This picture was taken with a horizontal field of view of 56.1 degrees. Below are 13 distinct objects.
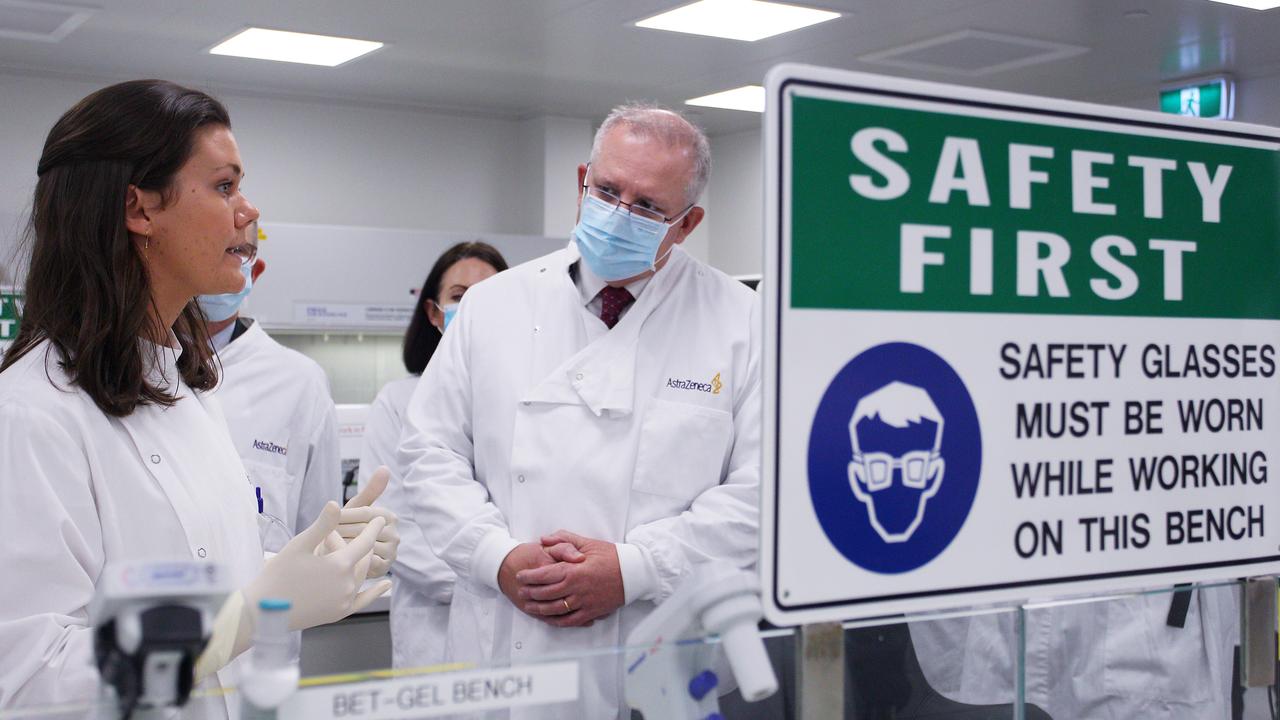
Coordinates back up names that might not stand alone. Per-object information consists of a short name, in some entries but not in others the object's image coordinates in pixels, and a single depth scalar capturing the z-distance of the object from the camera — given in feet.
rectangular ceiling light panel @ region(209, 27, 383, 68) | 15.55
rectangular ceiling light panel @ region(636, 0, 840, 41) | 13.85
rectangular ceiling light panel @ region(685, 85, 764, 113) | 18.93
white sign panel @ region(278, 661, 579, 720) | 2.26
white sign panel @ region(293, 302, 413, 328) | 17.67
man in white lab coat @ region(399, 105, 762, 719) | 5.65
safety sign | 2.55
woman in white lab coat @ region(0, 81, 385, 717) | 3.66
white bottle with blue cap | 2.15
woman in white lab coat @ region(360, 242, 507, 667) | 8.01
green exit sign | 17.44
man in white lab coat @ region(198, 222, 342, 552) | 7.99
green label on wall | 10.78
